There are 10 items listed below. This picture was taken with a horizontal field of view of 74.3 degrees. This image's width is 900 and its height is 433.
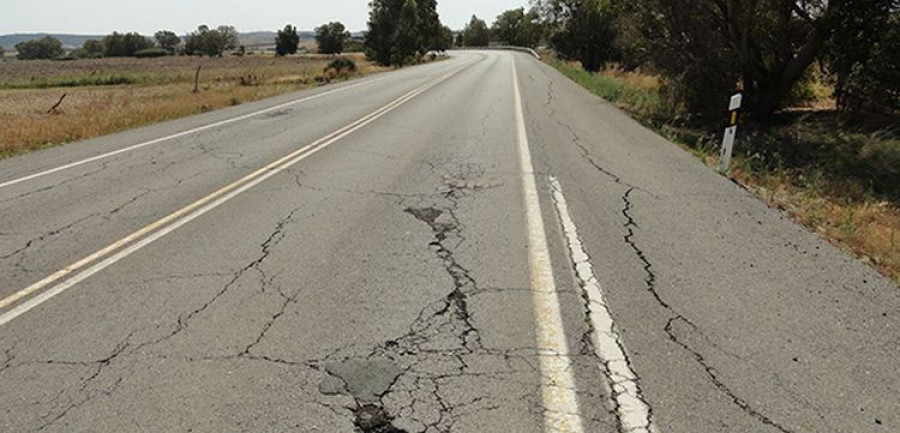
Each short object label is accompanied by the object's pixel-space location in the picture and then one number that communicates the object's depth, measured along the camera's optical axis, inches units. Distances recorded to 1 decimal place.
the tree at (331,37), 5128.4
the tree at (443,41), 3539.9
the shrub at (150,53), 5797.2
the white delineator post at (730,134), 358.9
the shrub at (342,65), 1649.5
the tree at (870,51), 544.4
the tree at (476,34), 6338.6
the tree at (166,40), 7202.8
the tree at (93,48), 6312.5
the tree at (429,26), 2923.2
